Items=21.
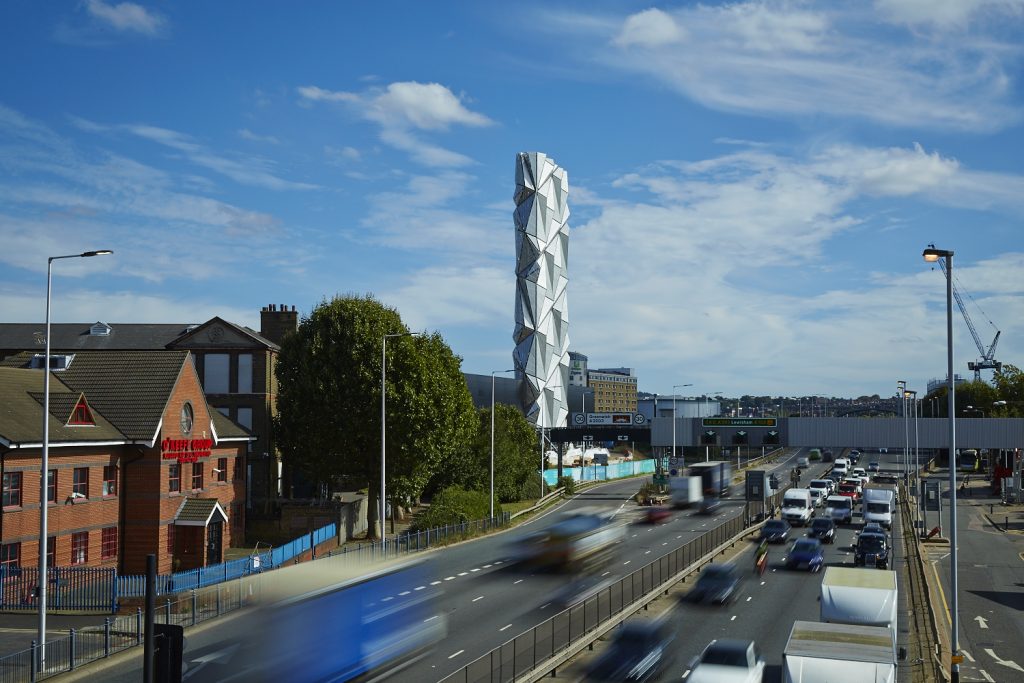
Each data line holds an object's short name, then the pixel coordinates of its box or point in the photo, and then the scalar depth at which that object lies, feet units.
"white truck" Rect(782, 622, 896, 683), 69.77
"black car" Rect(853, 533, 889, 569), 154.51
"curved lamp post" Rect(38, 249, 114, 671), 87.25
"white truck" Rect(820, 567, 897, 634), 92.27
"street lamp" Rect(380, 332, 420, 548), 151.17
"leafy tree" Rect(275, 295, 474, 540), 191.62
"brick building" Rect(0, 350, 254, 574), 134.72
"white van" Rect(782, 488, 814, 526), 215.92
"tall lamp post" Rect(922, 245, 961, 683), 91.04
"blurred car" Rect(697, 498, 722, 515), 253.85
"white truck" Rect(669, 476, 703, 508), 245.18
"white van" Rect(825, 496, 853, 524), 231.30
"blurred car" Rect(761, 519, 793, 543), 185.57
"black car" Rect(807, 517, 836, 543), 191.72
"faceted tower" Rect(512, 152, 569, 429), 504.02
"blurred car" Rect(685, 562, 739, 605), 123.75
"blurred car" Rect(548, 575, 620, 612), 120.06
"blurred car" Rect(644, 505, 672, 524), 230.27
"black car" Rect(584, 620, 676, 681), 85.35
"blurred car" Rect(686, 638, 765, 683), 74.23
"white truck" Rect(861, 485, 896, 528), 207.00
